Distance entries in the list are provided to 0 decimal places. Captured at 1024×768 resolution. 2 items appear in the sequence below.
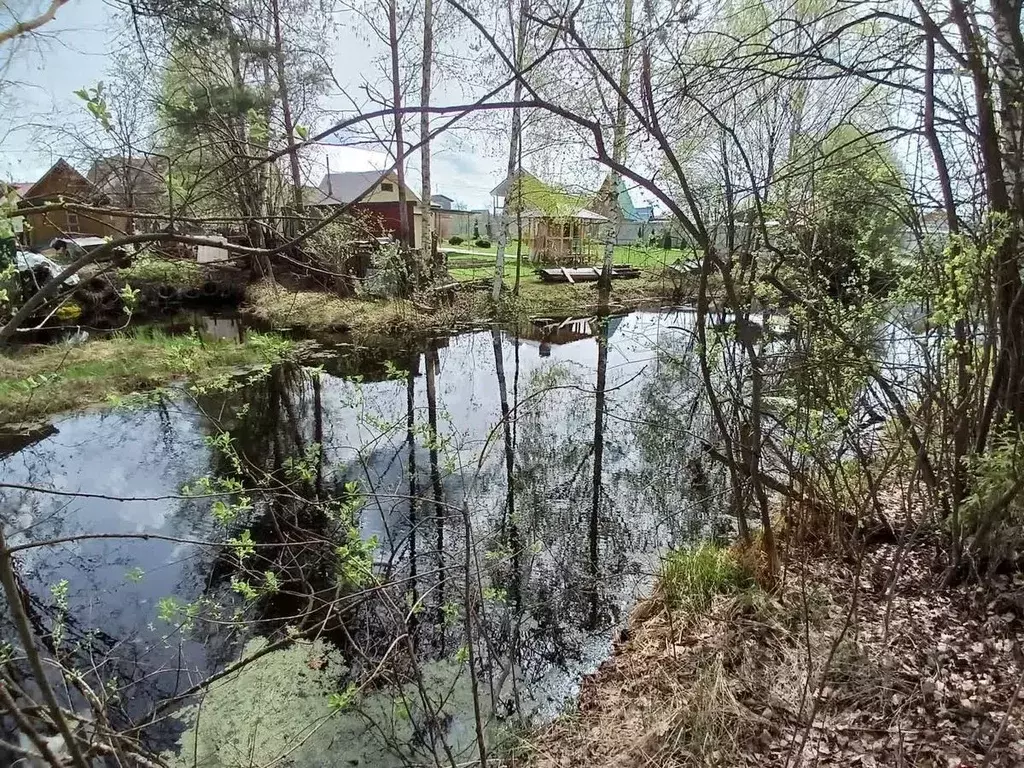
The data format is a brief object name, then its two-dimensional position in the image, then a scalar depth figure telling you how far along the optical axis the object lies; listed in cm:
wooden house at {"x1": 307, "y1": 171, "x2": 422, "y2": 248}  2109
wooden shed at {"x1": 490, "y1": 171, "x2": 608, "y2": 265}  1711
